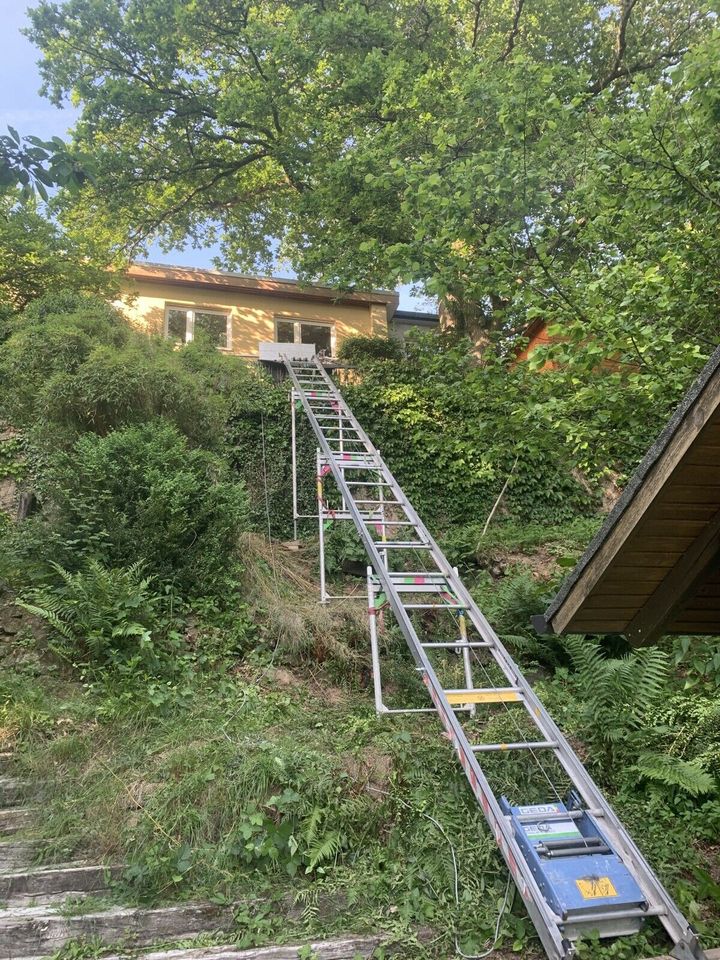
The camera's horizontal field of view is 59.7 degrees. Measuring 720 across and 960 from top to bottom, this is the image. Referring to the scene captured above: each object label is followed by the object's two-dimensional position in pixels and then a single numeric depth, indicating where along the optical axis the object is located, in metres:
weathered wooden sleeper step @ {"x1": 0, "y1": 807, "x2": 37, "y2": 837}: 4.23
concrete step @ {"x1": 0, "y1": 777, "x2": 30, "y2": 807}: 4.46
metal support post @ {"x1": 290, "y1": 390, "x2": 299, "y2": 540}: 9.95
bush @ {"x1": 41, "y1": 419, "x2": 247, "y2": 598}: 6.82
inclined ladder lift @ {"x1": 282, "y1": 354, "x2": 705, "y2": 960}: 3.22
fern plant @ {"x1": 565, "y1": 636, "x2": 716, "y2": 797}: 4.79
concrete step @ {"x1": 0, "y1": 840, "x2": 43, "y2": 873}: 3.93
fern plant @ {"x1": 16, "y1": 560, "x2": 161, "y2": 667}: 5.84
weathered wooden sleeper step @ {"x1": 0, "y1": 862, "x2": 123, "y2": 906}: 3.71
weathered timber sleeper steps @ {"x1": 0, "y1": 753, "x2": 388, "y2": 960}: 3.35
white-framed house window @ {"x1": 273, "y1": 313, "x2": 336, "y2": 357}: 15.94
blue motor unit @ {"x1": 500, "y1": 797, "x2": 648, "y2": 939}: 3.21
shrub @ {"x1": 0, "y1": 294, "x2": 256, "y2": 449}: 7.96
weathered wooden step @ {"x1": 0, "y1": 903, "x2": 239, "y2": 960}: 3.39
